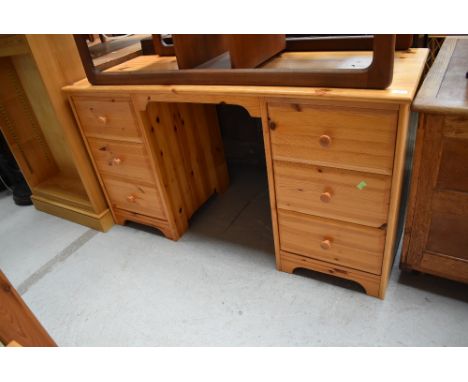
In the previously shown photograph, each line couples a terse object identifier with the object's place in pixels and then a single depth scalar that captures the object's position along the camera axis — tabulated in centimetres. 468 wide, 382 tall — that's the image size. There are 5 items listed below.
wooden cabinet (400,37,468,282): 93
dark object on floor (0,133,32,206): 214
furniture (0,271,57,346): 79
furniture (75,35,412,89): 92
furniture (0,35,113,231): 149
